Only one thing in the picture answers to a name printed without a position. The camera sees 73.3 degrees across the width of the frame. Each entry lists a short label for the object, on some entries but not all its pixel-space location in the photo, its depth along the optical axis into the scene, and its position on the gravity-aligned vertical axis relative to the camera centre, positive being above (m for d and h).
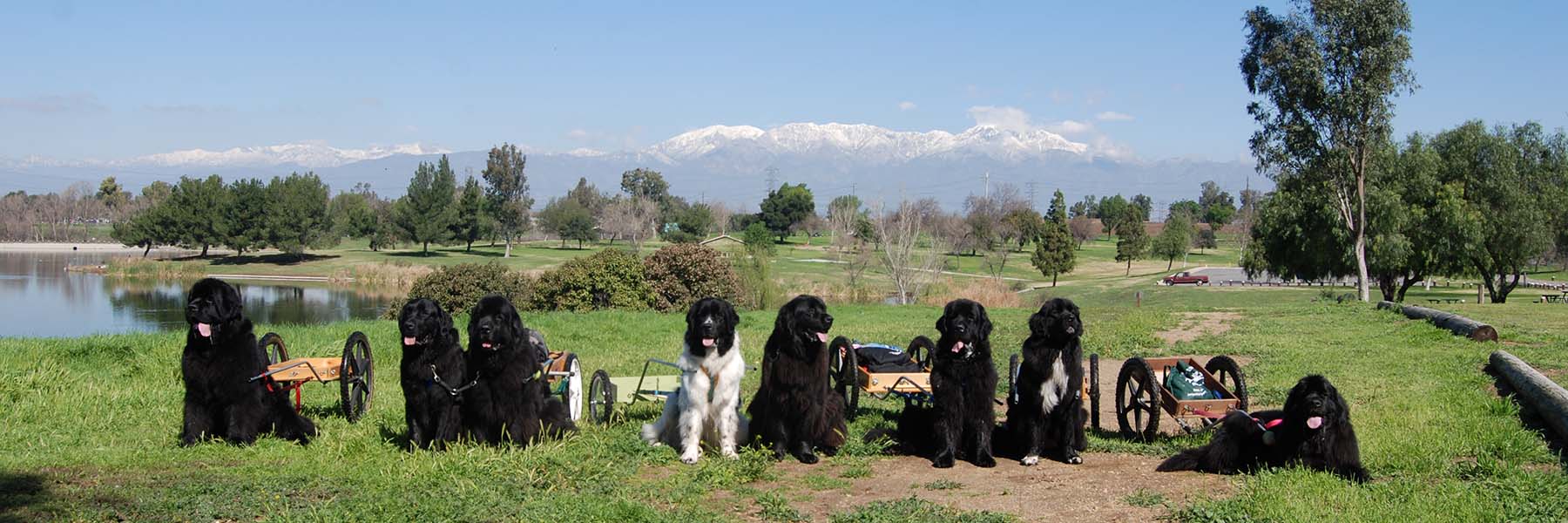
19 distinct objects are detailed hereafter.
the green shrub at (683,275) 34.44 -1.06
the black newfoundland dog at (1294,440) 6.91 -1.25
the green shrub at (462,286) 34.88 -1.62
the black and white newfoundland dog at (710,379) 7.95 -1.04
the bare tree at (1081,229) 115.62 +2.80
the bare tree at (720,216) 123.88 +3.84
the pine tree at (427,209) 89.75 +2.40
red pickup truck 64.94 -1.40
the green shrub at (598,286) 33.22 -1.42
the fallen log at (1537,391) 8.83 -1.17
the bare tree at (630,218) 106.56 +2.53
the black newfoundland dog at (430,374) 7.77 -1.02
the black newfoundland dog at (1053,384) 7.92 -0.99
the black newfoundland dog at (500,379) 7.74 -1.06
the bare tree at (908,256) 48.50 -0.33
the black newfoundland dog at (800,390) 7.98 -1.11
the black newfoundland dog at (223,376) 8.11 -1.14
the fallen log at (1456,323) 15.91 -1.00
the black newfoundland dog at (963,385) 7.85 -1.01
